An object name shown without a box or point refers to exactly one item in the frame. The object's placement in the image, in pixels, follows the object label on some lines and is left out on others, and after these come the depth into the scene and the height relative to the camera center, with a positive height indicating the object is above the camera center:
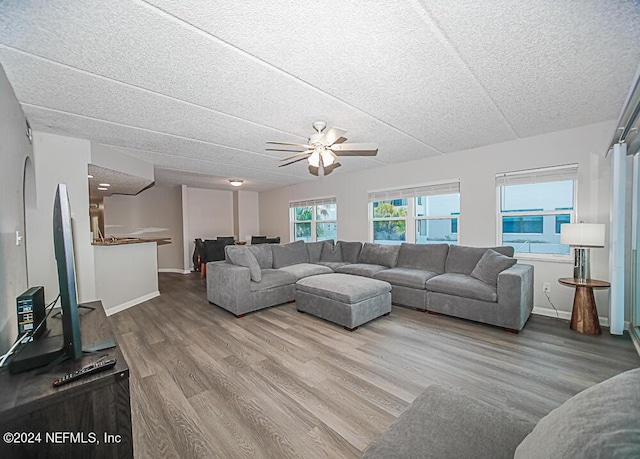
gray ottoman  3.26 -1.03
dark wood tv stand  0.96 -0.73
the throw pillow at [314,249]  5.78 -0.61
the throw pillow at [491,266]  3.36 -0.63
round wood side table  2.94 -1.04
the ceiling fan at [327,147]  2.85 +0.82
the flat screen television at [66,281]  1.22 -0.25
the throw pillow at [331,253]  5.71 -0.70
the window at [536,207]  3.54 +0.13
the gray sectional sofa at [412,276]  3.18 -0.85
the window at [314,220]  6.68 +0.05
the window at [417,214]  4.61 +0.09
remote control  1.07 -0.62
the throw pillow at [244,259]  4.00 -0.56
